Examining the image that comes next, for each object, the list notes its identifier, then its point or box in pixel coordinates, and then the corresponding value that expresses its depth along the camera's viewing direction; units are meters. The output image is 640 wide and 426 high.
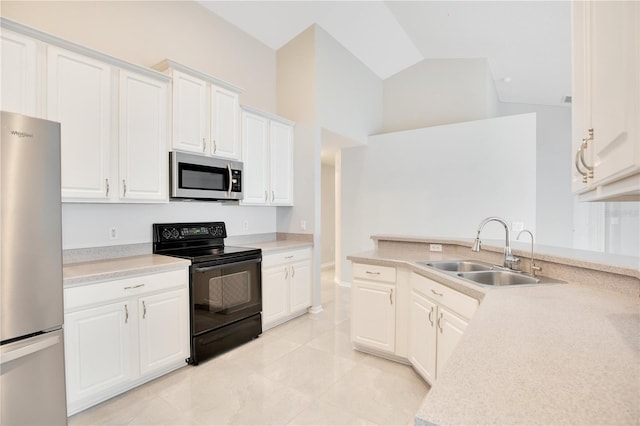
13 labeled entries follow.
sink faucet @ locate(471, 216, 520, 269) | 2.13
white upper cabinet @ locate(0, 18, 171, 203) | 1.94
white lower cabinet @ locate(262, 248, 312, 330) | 3.40
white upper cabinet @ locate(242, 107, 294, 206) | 3.59
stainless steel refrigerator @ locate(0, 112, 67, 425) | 1.48
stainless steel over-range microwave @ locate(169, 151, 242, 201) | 2.77
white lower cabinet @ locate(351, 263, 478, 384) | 2.01
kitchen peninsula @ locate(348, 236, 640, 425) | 0.61
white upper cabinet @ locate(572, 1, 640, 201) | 0.61
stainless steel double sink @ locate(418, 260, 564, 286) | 1.96
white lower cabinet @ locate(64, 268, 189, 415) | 1.95
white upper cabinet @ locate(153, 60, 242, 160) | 2.79
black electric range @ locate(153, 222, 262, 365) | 2.63
